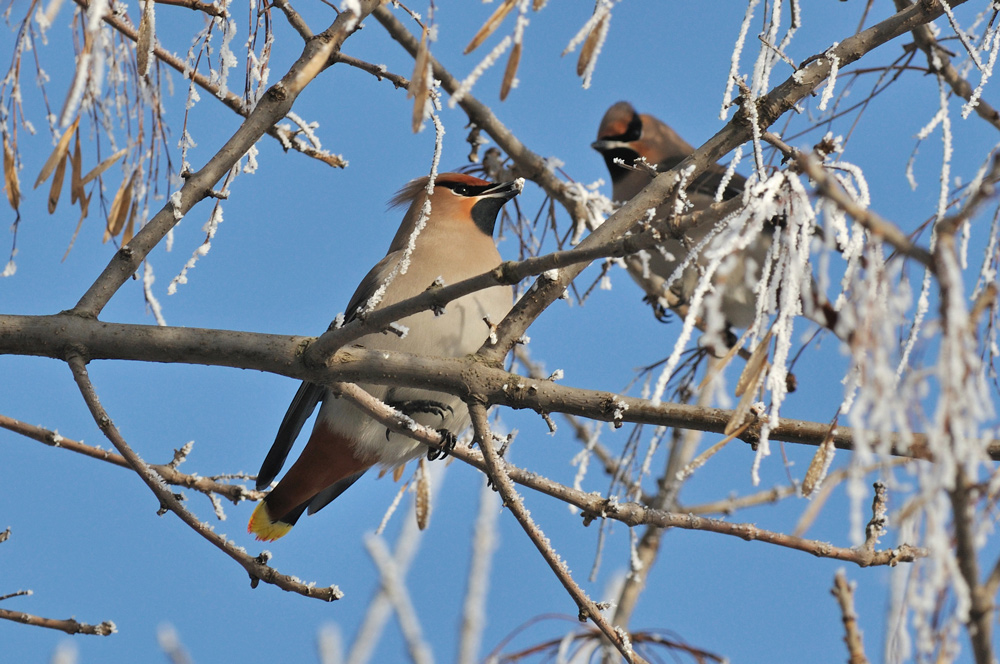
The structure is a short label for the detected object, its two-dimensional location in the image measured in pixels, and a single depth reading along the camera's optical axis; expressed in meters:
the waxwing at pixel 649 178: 8.15
